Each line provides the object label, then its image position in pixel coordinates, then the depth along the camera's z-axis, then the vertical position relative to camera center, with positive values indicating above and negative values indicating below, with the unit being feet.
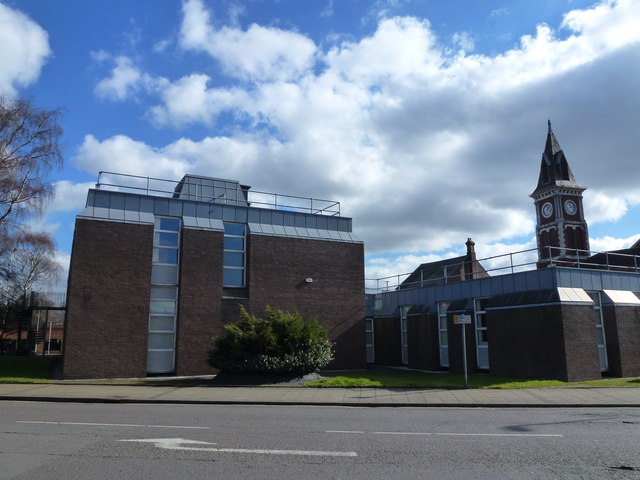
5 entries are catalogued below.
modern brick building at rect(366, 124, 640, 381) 59.06 +2.22
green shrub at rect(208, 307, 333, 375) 58.95 -0.49
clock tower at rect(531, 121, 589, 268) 222.48 +56.97
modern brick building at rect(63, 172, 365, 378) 66.23 +9.05
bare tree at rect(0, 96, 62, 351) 75.72 +24.54
